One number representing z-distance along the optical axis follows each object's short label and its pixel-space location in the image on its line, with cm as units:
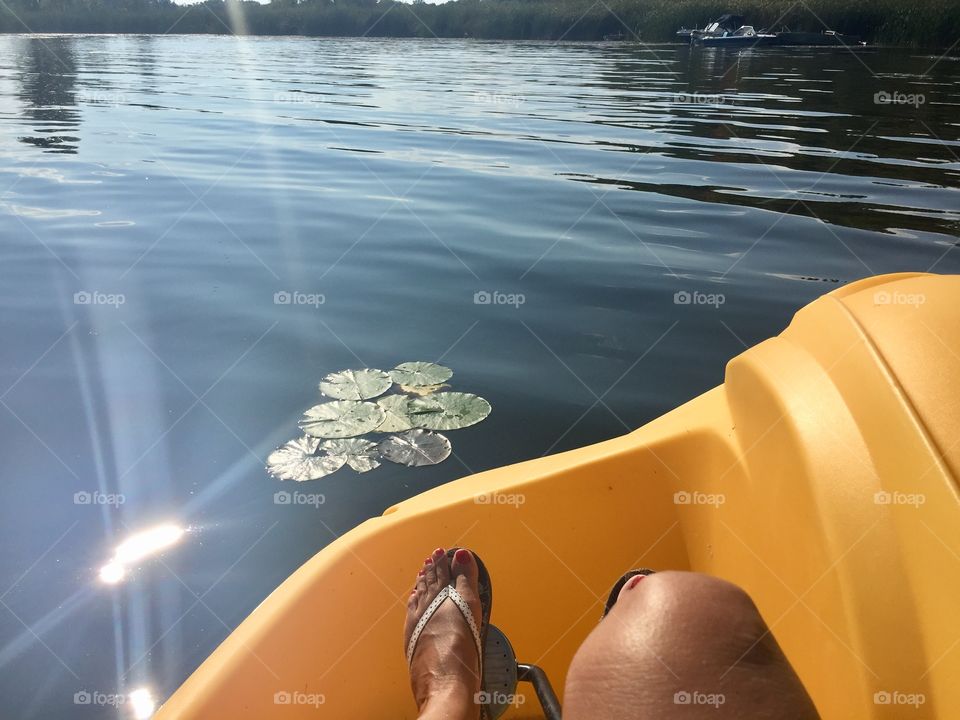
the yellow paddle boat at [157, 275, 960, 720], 104
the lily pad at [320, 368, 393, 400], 303
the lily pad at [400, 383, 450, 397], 307
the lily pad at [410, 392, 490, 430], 287
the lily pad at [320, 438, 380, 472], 266
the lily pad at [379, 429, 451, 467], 268
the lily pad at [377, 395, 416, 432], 282
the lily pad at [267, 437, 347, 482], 262
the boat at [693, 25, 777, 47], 2462
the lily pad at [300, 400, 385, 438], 281
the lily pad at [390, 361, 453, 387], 313
